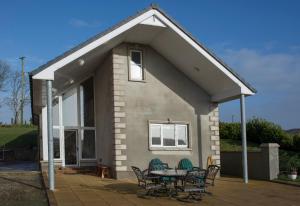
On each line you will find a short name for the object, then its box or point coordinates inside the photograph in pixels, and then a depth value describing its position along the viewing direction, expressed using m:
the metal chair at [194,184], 8.52
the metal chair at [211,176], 9.76
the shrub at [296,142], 17.15
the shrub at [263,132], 18.67
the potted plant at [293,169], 11.91
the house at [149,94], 11.88
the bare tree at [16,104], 37.89
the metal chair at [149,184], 8.92
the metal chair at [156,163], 10.99
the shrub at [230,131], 20.56
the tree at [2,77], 38.41
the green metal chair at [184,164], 11.80
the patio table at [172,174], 8.67
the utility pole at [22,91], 37.85
